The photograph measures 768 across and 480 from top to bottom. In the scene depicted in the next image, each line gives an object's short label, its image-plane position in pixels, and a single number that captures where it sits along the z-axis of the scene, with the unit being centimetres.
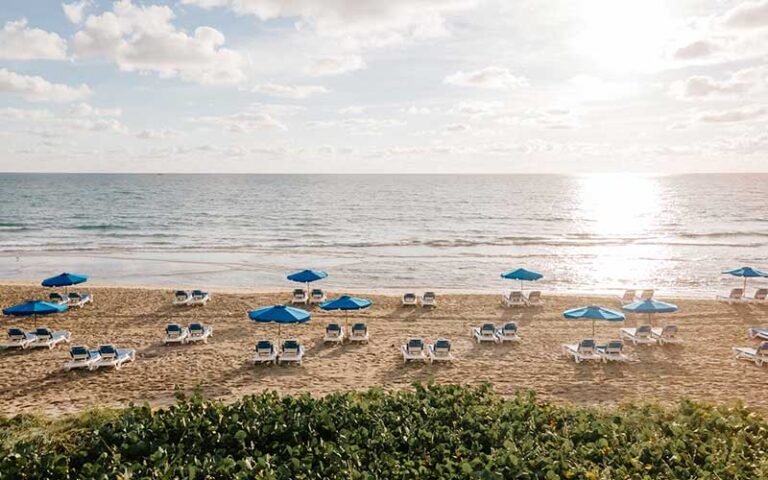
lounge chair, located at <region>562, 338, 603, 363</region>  1612
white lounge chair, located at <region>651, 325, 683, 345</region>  1780
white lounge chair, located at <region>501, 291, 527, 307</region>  2364
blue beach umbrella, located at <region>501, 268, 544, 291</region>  2297
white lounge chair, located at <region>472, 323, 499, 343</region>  1820
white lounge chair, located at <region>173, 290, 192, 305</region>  2309
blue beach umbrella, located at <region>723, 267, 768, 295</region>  2367
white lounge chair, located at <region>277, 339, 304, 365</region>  1583
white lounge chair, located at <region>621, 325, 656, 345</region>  1778
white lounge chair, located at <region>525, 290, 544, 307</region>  2367
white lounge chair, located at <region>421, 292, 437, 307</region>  2337
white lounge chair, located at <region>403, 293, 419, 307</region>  2350
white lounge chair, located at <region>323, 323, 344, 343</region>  1786
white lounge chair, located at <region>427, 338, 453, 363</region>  1614
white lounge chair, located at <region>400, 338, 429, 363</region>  1616
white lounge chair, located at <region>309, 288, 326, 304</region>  2402
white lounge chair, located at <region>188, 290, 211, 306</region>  2322
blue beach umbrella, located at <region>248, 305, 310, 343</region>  1612
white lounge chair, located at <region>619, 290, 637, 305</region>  2353
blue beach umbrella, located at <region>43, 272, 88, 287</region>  2150
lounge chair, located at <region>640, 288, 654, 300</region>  2239
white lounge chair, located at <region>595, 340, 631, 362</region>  1608
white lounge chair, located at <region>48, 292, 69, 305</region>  2253
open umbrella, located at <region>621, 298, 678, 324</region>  1775
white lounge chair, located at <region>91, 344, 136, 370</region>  1527
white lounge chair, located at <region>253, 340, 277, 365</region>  1573
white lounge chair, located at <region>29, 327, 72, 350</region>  1720
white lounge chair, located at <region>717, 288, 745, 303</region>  2377
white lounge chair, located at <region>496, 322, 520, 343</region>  1817
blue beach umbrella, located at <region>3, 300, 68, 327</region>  1708
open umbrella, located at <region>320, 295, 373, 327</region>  1805
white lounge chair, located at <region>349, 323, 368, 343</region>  1805
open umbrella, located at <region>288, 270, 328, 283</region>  2244
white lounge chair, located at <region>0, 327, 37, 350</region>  1695
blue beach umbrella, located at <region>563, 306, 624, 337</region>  1658
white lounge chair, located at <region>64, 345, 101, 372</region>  1508
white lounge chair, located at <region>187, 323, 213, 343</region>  1794
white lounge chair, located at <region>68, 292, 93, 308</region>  2283
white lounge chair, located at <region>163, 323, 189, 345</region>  1769
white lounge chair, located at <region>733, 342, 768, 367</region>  1570
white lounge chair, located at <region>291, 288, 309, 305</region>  2402
